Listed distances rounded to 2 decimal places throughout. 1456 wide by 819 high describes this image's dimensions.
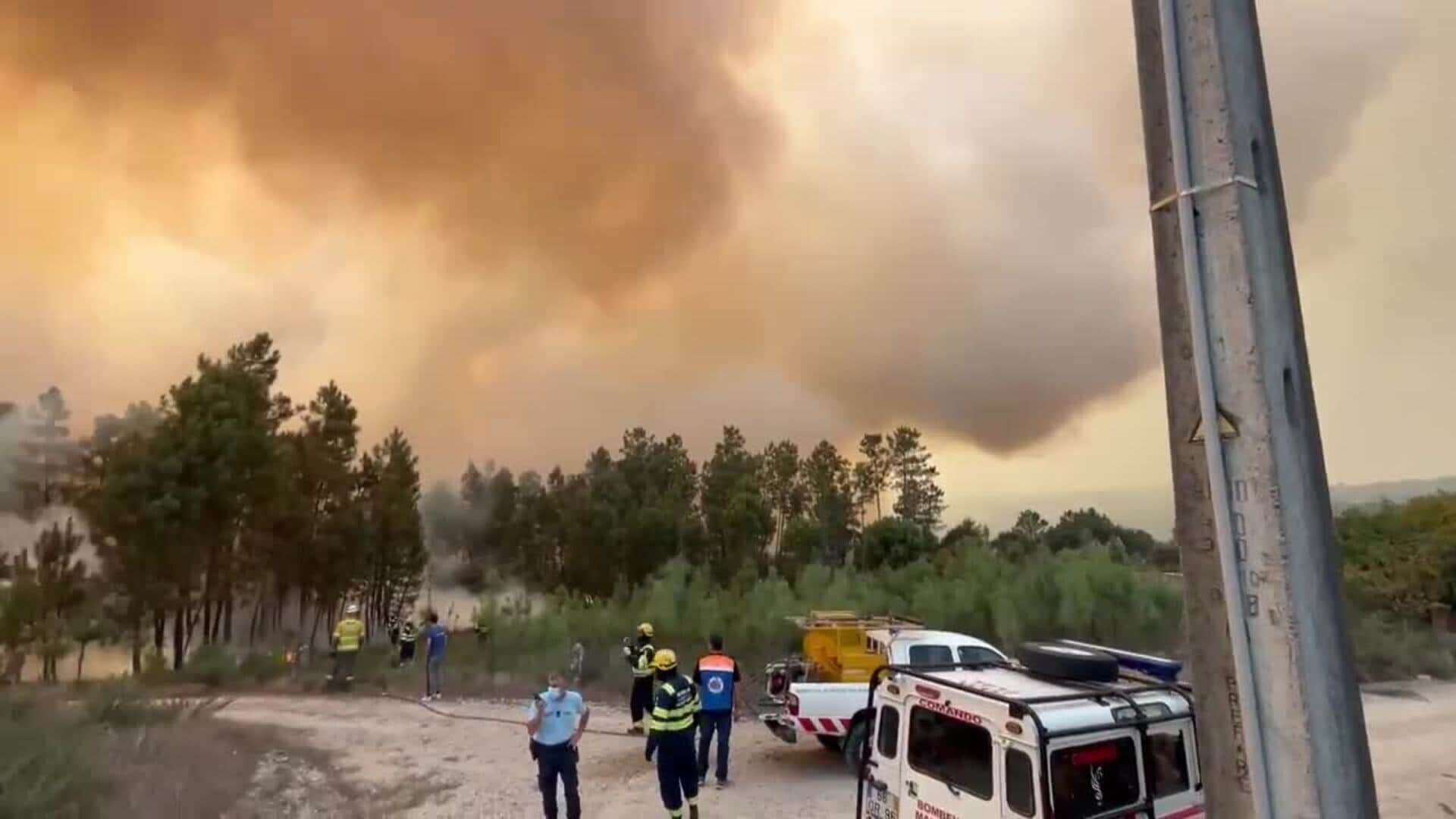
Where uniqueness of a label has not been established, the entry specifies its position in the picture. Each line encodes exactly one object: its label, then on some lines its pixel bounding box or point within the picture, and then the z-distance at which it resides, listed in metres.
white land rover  4.74
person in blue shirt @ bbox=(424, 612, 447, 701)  14.98
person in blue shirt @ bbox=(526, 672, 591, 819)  7.18
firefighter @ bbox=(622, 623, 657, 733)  11.02
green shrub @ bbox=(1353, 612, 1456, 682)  19.39
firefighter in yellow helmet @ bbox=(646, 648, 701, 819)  7.34
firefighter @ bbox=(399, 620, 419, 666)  18.17
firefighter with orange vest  9.21
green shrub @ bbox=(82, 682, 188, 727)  10.23
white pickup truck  9.42
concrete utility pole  2.17
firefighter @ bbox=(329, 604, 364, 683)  15.47
